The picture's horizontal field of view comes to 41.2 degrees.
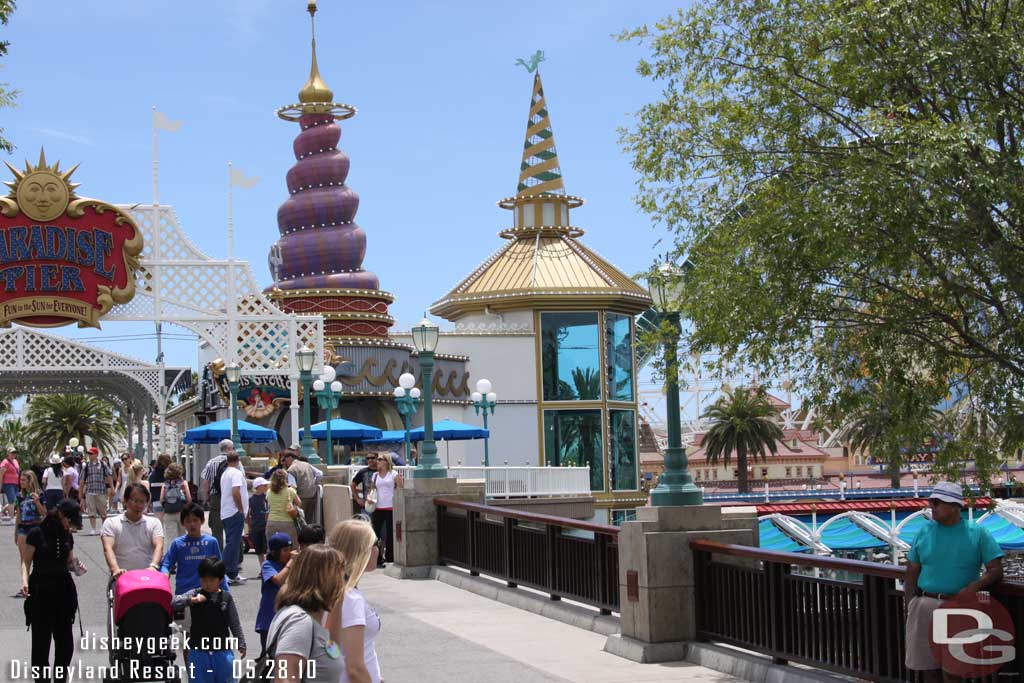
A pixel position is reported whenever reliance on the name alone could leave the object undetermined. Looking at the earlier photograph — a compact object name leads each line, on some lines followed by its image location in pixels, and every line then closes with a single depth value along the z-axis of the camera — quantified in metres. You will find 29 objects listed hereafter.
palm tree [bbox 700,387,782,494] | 69.00
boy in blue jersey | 9.64
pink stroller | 8.48
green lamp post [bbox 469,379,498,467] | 36.41
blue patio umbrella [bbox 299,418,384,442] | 36.17
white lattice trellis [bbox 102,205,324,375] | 32.72
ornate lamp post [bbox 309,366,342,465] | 31.09
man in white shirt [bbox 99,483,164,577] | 10.08
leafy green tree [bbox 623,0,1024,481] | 10.71
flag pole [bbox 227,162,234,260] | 32.84
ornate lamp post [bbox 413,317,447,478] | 19.62
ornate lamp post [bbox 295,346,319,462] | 28.55
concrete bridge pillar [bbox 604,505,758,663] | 11.88
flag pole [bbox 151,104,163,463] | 32.59
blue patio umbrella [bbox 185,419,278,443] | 34.41
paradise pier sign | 31.59
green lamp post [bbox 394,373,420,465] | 32.78
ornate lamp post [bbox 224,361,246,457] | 30.80
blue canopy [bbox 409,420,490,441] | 36.28
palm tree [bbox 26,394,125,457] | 81.00
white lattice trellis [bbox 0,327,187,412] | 34.56
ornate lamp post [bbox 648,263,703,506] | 12.12
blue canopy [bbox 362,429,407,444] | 38.72
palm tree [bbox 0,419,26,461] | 88.00
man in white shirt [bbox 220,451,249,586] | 16.91
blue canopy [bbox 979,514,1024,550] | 38.78
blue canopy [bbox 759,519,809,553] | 35.08
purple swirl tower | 44.34
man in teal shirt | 8.41
